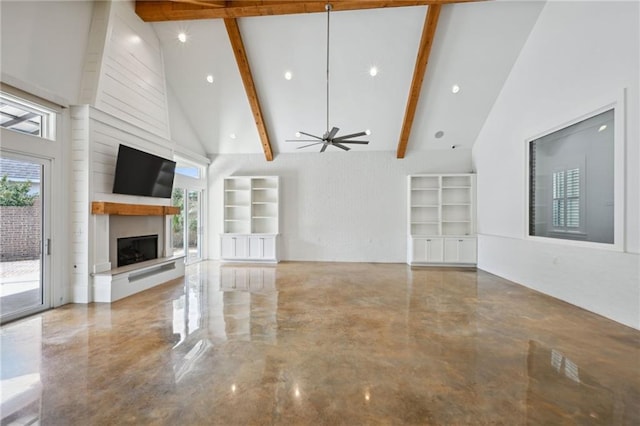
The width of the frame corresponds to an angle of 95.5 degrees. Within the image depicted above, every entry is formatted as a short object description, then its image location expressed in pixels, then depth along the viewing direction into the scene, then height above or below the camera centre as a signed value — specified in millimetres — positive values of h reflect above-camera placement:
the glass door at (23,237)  3646 -329
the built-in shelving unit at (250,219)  8180 -210
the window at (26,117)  3555 +1248
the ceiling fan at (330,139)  4824 +1271
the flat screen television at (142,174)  4793 +689
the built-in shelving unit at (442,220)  7574 -214
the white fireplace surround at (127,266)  4508 -934
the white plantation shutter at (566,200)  4645 +205
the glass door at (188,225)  7531 -360
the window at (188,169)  7445 +1184
